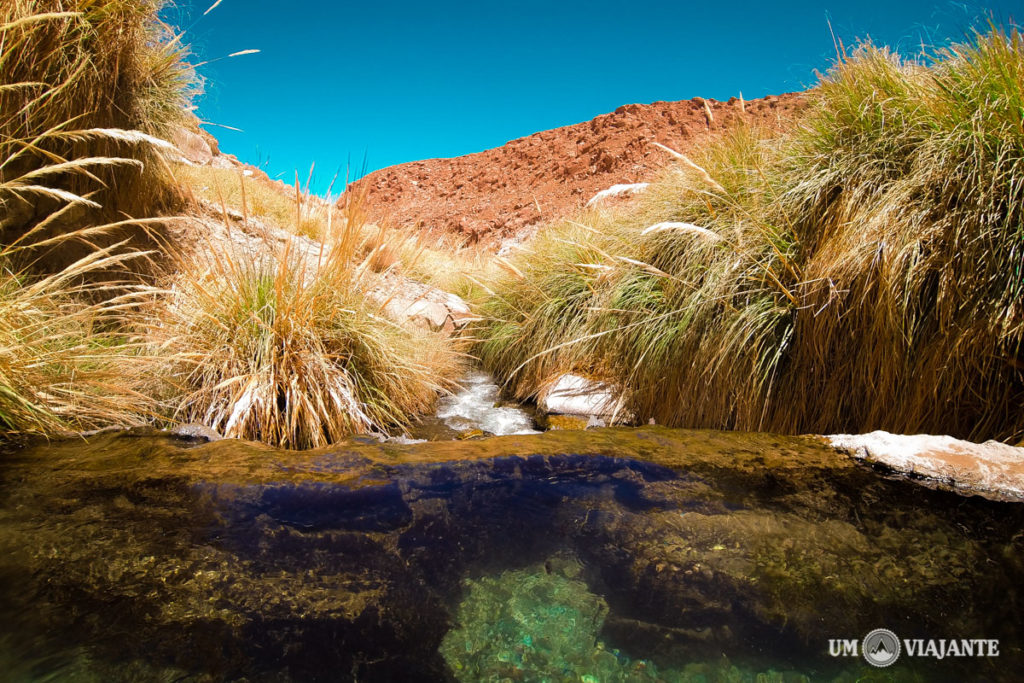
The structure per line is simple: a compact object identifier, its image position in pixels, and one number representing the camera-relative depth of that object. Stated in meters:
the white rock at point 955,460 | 1.78
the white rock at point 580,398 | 3.56
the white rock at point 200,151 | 9.23
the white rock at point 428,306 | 5.07
